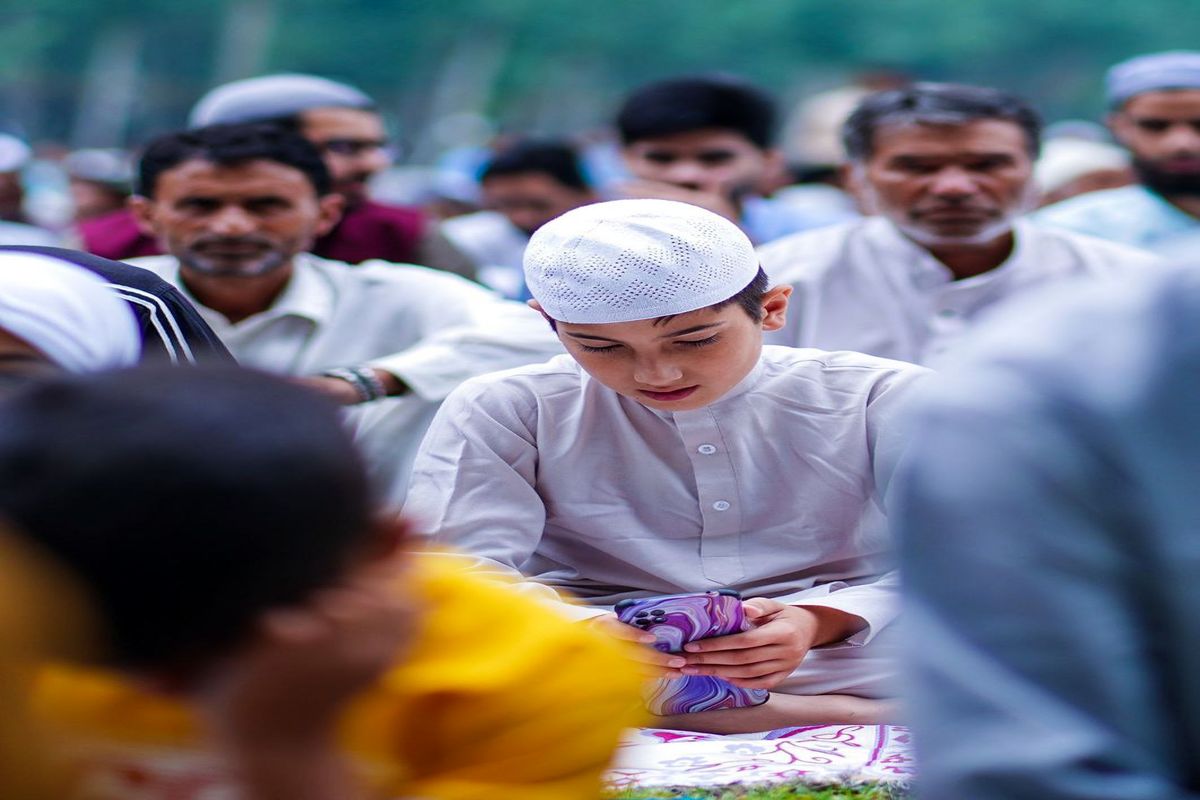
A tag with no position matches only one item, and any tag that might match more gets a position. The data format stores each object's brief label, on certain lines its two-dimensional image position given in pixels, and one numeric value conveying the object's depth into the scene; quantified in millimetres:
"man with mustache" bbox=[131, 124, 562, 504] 4613
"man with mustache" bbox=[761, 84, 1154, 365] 4777
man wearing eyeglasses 5954
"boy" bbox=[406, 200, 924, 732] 3010
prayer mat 2816
